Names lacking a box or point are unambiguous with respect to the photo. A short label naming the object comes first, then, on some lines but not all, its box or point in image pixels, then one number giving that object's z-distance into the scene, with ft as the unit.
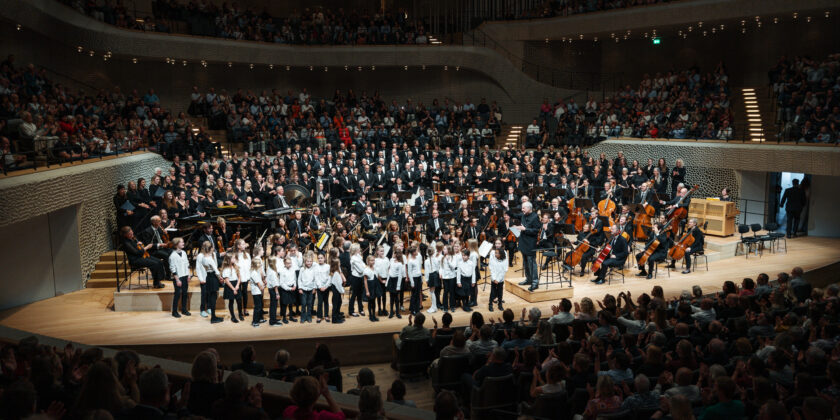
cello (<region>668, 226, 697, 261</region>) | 47.37
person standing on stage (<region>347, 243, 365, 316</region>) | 39.09
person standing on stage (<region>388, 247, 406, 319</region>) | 39.14
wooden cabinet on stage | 55.16
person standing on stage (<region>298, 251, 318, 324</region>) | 38.42
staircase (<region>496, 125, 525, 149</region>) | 84.48
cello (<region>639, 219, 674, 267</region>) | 46.37
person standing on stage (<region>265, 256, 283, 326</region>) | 38.27
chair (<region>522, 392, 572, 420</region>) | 20.48
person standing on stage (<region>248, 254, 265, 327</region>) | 38.47
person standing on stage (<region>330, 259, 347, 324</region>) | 38.37
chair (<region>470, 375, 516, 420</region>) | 22.75
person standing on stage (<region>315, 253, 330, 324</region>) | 38.58
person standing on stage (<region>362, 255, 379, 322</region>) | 39.22
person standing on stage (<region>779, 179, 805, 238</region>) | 57.16
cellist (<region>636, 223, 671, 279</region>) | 46.37
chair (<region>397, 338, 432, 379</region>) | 31.22
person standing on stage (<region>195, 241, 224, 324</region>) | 38.11
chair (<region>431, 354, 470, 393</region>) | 26.40
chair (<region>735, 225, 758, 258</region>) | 51.85
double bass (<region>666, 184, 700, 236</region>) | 50.01
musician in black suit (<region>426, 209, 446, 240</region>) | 47.26
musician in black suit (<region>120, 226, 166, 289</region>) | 42.39
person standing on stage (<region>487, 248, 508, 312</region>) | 40.06
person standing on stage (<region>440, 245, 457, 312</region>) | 39.70
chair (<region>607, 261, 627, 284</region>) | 46.59
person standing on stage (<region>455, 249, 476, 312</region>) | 39.78
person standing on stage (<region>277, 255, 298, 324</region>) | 38.14
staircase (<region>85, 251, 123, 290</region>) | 47.83
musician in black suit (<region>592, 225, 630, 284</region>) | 45.20
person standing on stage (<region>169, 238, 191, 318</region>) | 39.19
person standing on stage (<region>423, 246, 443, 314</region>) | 40.06
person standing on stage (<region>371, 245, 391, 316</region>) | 39.11
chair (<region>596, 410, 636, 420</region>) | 18.27
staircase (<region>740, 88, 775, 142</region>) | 65.05
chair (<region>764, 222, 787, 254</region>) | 52.29
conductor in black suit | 42.75
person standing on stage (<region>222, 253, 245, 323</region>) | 38.22
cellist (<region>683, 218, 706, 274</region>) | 47.71
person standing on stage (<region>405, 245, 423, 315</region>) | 39.27
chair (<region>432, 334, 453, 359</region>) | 30.76
